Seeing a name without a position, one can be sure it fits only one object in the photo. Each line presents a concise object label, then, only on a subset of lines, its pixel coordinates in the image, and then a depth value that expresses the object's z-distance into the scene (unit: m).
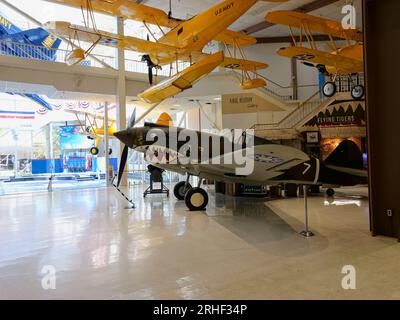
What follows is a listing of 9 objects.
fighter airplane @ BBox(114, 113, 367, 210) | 7.13
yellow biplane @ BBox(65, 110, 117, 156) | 22.30
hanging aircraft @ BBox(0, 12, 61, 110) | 14.24
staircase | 12.29
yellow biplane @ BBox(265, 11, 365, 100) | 10.76
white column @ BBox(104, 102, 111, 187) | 16.77
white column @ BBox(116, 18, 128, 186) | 16.17
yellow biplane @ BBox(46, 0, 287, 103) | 8.90
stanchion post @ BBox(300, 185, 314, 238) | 5.42
